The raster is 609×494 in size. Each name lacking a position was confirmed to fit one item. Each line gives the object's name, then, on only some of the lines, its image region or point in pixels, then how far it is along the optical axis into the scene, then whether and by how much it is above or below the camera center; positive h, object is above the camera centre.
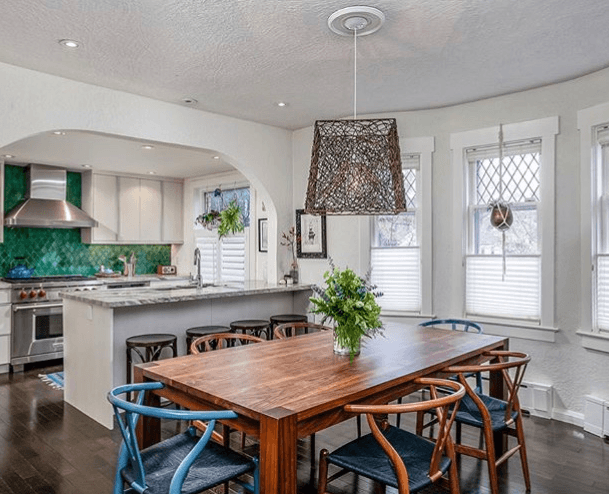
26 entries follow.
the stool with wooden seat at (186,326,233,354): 4.10 -0.73
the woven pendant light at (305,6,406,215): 2.62 +0.45
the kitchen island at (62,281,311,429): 3.75 -0.64
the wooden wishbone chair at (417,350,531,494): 2.41 -0.92
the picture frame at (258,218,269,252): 6.01 +0.17
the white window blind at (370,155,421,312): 4.69 -0.05
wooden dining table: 1.70 -0.60
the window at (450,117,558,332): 3.94 +0.15
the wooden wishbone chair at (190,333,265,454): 2.47 -0.86
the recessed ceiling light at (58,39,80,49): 3.00 +1.30
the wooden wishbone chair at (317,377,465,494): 1.83 -0.91
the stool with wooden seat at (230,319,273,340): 4.36 -0.72
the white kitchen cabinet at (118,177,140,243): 7.29 +0.59
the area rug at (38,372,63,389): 4.82 -1.40
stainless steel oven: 5.42 -0.85
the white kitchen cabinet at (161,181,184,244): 7.86 +0.58
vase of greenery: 2.50 -0.31
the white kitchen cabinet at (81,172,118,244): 6.98 +0.63
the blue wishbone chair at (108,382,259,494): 1.74 -0.90
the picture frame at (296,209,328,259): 5.14 +0.14
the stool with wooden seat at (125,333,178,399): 3.72 -0.76
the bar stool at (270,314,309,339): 4.74 -0.71
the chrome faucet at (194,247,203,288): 4.84 -0.31
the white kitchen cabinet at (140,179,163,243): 7.57 +0.60
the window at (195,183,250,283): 6.98 +0.04
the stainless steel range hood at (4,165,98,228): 6.11 +0.54
